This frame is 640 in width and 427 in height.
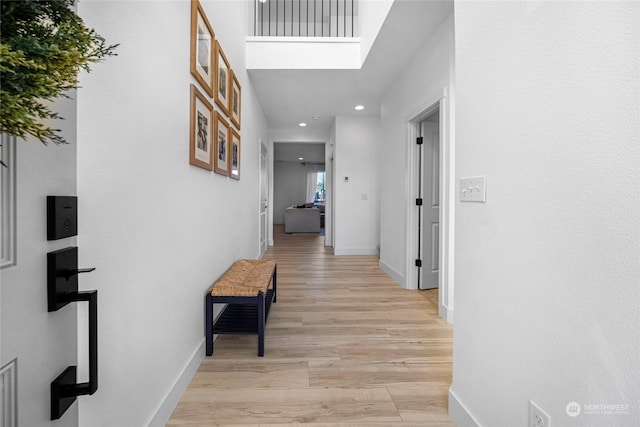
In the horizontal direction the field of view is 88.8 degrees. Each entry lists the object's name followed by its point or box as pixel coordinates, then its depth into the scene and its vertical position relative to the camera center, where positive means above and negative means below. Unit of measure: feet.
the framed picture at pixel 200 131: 6.08 +1.54
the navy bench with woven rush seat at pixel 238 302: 6.92 -2.00
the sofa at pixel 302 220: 31.91 -1.17
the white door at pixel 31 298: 2.05 -0.61
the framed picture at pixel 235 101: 9.48 +3.34
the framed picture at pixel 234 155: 9.48 +1.59
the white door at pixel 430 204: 12.45 +0.18
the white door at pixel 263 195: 18.49 +0.74
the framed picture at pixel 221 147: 7.87 +1.56
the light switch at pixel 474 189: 4.30 +0.28
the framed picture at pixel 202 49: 6.03 +3.21
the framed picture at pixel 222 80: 7.75 +3.26
